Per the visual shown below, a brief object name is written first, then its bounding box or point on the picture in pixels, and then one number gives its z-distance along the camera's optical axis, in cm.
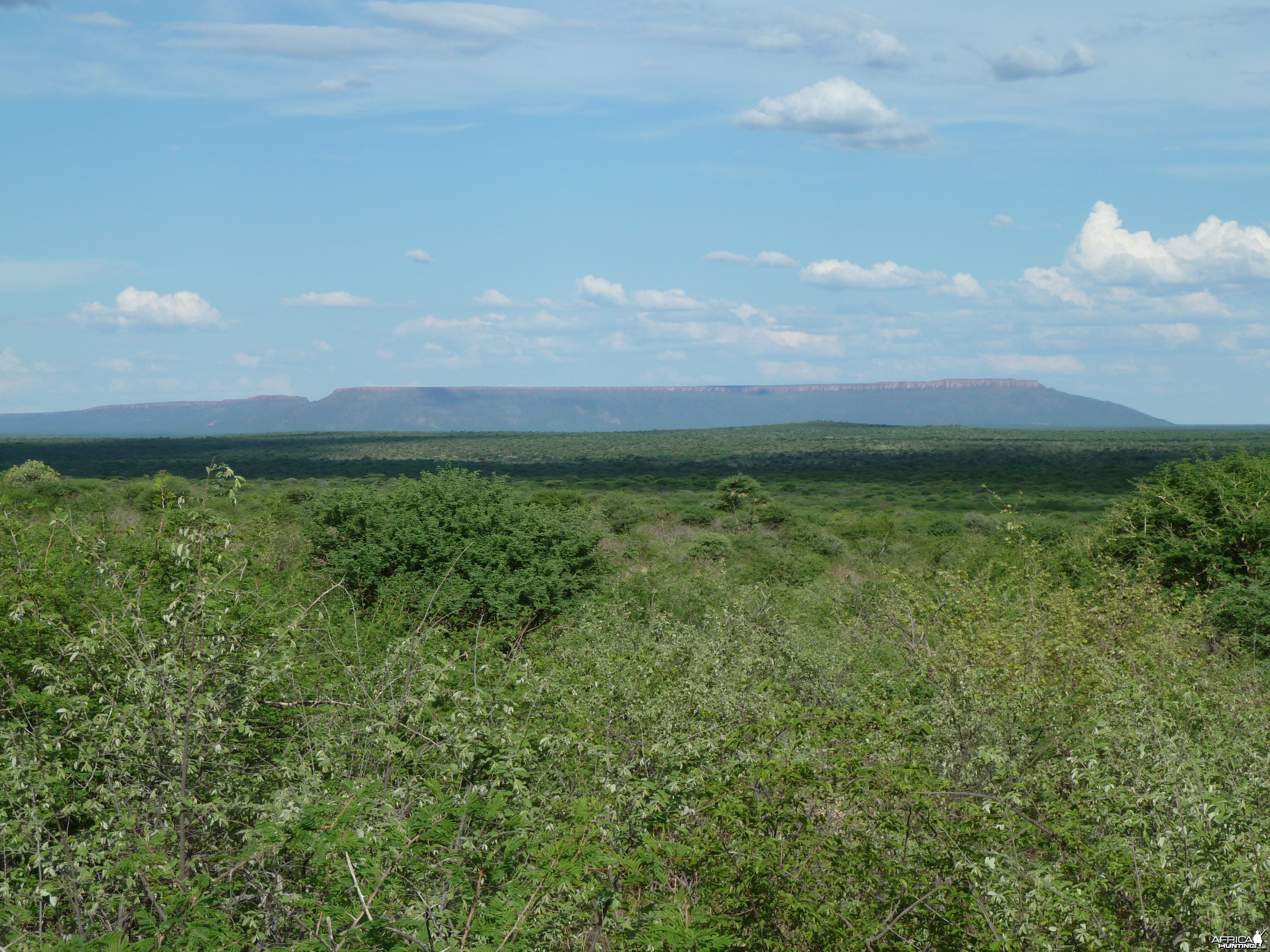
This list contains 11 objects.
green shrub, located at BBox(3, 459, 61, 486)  4556
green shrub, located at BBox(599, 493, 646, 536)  4753
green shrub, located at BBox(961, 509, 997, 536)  4634
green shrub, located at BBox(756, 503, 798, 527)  4953
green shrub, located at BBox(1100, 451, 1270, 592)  2105
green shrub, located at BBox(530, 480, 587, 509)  3844
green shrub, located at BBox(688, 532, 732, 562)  3634
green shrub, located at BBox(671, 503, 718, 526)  5134
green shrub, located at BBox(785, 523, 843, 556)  3941
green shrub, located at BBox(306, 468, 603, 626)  2086
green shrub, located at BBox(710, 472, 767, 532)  5319
